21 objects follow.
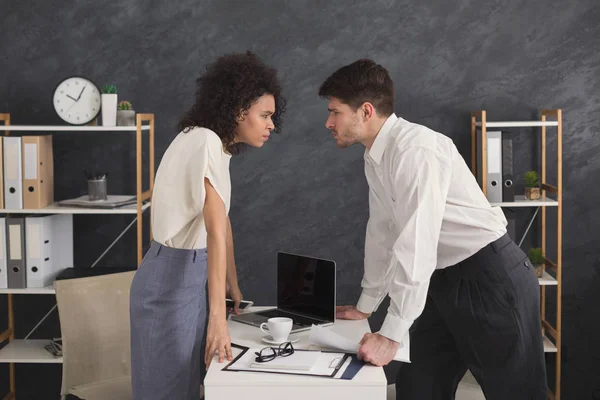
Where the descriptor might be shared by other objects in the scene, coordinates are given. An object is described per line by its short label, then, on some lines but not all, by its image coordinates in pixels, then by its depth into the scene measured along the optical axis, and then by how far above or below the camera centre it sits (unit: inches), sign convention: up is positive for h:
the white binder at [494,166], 146.1 +0.0
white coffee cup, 94.7 -19.3
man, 99.2 -11.6
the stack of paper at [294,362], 84.4 -21.2
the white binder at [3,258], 143.4 -16.4
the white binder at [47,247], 143.8 -14.9
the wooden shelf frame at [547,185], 145.3 -3.6
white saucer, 95.7 -21.1
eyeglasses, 87.2 -21.0
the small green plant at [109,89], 142.6 +14.2
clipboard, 83.0 -21.6
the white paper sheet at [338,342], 90.0 -20.3
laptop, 106.9 -17.7
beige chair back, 124.6 -25.7
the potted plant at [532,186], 149.2 -3.7
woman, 88.5 -7.8
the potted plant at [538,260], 149.9 -17.8
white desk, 80.7 -22.6
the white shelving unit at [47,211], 140.0 -7.8
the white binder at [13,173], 140.6 -1.0
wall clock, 144.8 +12.4
